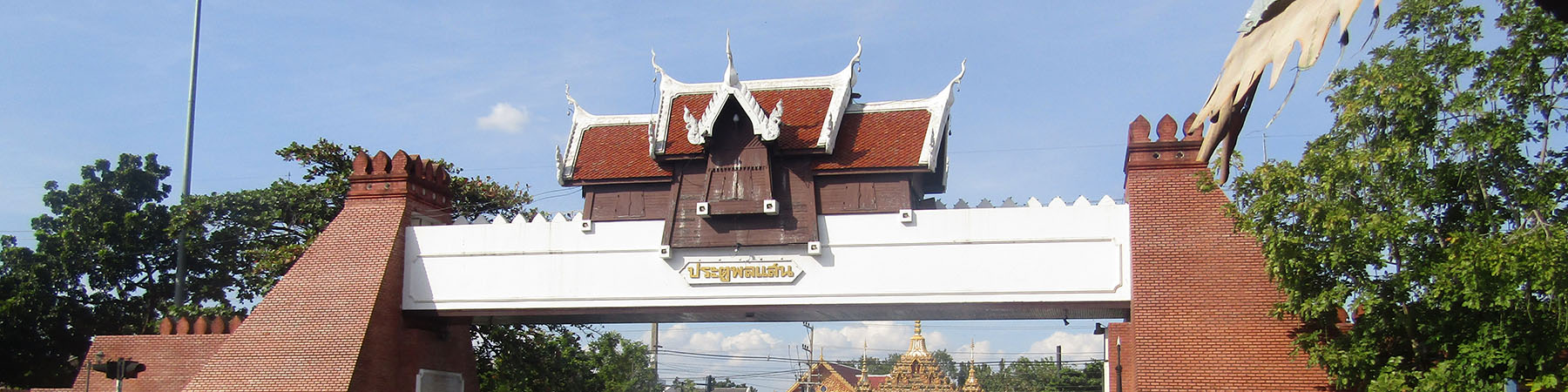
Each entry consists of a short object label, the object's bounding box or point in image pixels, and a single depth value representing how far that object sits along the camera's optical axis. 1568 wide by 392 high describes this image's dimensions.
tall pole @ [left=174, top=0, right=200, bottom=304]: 26.09
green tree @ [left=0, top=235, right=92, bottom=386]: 27.86
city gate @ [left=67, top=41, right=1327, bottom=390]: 16.17
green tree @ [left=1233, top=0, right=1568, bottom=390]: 12.06
